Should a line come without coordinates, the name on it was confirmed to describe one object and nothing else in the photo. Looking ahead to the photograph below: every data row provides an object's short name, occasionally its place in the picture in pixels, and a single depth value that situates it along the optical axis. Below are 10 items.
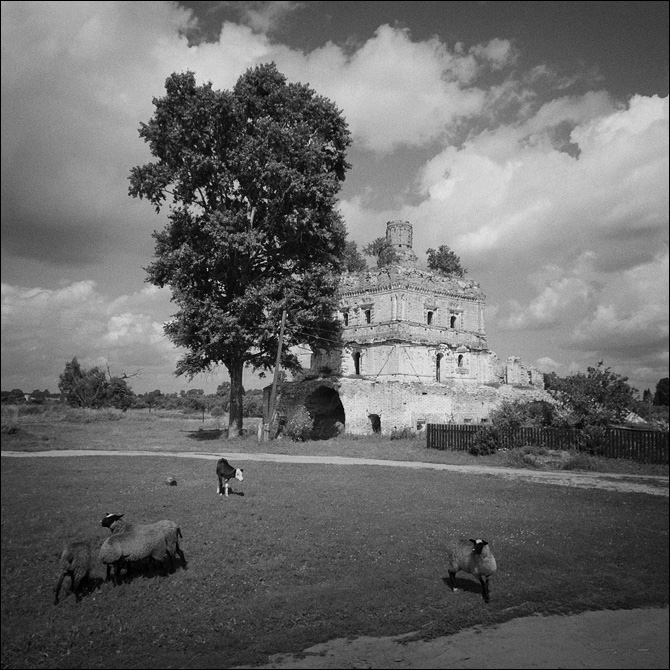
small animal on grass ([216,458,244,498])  12.93
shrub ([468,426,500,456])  23.47
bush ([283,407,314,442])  33.38
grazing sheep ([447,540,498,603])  6.64
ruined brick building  36.53
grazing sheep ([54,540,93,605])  6.27
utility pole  28.64
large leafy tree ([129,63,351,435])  27.53
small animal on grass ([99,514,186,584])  6.86
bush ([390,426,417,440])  33.22
